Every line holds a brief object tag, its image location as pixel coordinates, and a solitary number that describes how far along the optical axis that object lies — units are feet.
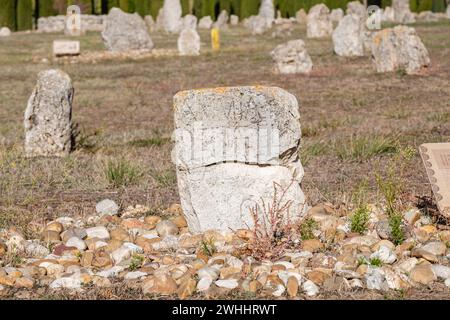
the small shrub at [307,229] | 19.43
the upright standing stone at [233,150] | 19.94
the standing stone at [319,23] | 99.91
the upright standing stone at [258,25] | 113.11
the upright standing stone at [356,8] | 135.92
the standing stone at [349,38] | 73.20
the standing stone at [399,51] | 59.47
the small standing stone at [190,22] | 124.98
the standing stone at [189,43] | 81.20
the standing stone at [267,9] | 140.69
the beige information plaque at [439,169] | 20.02
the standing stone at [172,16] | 127.34
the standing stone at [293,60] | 63.77
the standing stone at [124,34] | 87.51
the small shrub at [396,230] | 19.04
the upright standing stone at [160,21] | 138.16
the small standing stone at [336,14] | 134.51
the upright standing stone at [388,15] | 138.10
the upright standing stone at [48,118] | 33.91
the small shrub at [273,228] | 18.05
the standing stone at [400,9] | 133.94
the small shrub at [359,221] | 20.06
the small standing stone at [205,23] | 139.74
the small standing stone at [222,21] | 135.97
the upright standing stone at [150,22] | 139.18
